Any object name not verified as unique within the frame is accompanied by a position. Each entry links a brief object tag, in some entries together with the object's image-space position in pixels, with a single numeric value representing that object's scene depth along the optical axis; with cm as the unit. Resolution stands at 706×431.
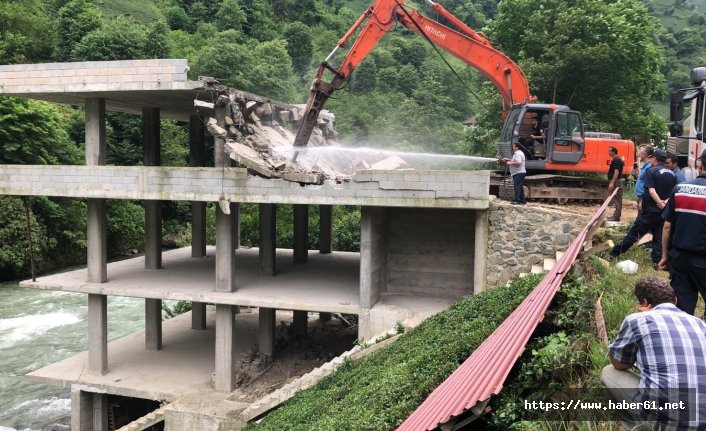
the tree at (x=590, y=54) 2373
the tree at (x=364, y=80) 6228
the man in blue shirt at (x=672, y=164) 988
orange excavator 1523
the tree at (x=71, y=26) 5106
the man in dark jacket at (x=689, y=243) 604
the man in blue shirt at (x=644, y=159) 1073
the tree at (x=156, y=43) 4956
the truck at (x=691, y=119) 1138
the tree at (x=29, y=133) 3225
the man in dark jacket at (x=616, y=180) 1358
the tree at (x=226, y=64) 4706
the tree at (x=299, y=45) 6656
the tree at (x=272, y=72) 4800
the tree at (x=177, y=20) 7038
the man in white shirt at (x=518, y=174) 1377
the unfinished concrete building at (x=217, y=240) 1358
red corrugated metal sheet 451
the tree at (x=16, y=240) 3147
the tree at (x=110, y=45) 4612
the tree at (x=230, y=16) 6844
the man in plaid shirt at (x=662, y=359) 395
